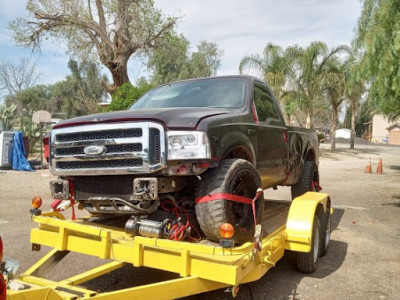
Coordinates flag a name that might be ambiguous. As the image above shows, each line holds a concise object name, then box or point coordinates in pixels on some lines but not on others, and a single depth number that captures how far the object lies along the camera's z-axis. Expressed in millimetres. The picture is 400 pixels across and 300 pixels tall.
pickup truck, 3387
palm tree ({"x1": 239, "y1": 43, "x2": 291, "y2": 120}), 26719
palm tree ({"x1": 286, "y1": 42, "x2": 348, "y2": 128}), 27031
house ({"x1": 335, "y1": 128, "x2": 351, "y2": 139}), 76938
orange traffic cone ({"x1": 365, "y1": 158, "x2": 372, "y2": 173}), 18031
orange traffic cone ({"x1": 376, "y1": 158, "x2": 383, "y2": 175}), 17550
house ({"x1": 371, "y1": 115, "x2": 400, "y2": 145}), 72125
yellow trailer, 2762
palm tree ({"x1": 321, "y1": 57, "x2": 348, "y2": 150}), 27486
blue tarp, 15039
